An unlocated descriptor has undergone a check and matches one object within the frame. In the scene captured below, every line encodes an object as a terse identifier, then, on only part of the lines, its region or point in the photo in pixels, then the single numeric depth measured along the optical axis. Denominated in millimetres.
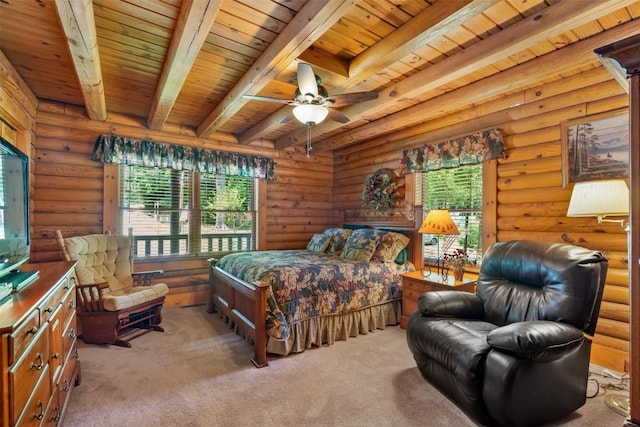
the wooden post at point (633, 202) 1345
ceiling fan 2418
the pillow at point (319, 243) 4455
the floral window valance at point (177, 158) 3828
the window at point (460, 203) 3551
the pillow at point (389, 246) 3742
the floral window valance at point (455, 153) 3273
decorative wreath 4461
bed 2719
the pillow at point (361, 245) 3713
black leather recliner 1724
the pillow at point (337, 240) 4316
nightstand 3031
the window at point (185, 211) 4102
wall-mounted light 2020
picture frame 2500
